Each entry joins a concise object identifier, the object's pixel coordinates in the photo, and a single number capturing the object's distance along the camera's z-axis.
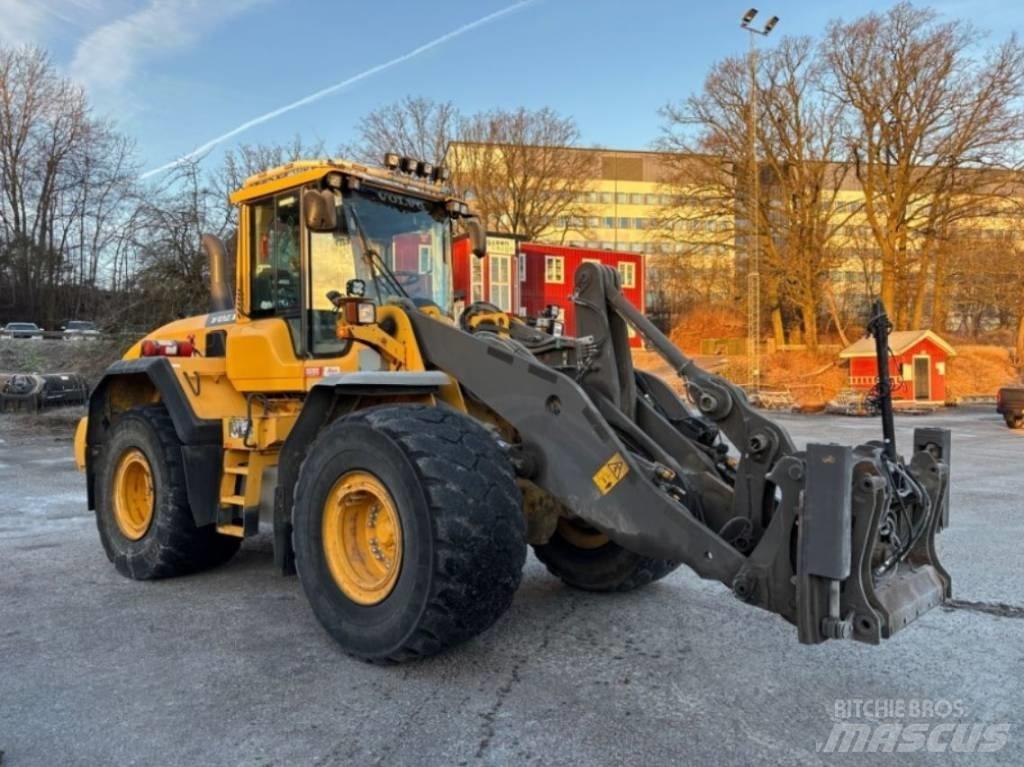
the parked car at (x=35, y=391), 18.09
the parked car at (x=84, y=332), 19.87
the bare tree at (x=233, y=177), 20.12
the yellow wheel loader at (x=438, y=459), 3.27
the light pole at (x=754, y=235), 28.97
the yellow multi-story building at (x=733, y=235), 32.09
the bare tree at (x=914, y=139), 29.70
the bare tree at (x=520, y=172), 46.62
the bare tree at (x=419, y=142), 45.00
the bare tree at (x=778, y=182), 33.06
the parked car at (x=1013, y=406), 18.33
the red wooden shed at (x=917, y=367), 24.17
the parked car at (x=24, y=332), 29.77
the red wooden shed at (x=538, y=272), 33.81
